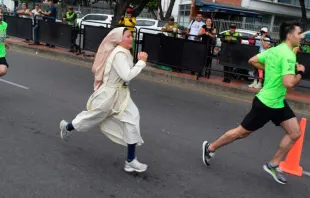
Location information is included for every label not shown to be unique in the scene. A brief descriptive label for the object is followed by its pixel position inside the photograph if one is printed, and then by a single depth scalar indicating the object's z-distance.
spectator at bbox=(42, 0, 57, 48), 14.81
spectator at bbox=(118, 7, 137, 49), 12.56
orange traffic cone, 4.75
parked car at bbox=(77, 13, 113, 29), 26.74
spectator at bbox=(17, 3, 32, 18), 16.43
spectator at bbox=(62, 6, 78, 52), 13.80
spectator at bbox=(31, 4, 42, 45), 15.24
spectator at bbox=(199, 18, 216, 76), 10.26
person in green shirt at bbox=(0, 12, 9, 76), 7.12
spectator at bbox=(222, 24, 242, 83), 10.14
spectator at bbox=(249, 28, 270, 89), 9.62
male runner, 4.03
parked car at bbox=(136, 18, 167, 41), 23.37
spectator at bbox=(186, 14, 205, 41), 11.56
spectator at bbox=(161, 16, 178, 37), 12.67
